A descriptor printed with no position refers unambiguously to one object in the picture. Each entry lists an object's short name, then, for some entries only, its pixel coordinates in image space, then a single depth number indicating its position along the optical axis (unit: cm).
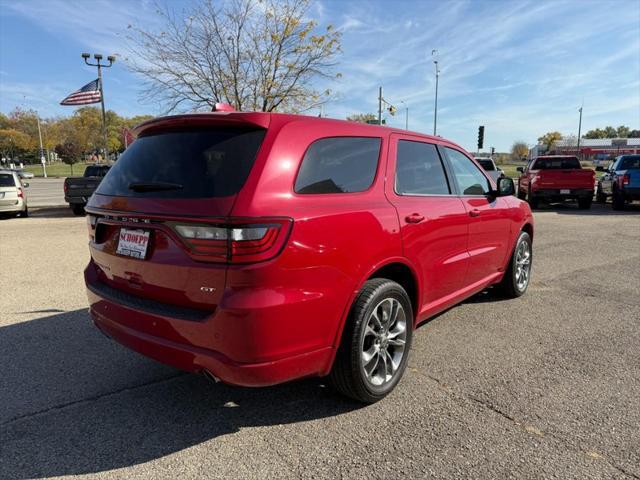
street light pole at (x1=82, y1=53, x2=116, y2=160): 2304
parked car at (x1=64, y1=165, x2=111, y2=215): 1435
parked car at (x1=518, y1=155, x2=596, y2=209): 1554
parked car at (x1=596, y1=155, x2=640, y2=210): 1506
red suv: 229
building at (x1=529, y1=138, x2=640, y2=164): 10156
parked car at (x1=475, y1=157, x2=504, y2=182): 1876
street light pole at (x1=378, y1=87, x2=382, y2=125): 3716
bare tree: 1658
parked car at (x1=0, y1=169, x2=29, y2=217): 1409
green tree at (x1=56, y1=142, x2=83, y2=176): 6397
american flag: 2076
